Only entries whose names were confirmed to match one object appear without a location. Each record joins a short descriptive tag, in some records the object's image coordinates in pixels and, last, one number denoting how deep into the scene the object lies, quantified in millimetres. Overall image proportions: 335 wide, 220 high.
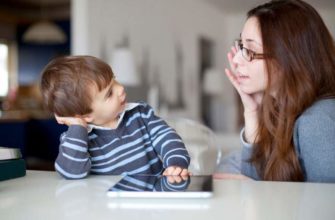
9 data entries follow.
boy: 899
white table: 579
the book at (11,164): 795
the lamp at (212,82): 6699
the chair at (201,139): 1664
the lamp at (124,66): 3328
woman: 1000
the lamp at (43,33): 5496
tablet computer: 668
